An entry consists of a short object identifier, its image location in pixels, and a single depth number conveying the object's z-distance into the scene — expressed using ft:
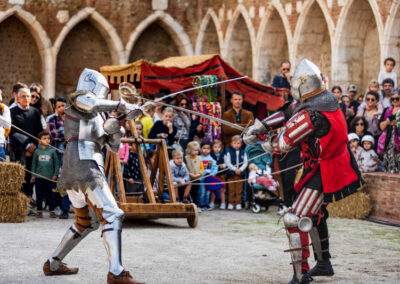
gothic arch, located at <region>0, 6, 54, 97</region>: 64.39
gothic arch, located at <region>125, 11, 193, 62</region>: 68.03
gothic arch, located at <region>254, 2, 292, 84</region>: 60.29
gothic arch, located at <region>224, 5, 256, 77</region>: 63.82
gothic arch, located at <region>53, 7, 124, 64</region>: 65.72
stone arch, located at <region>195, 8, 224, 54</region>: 67.82
